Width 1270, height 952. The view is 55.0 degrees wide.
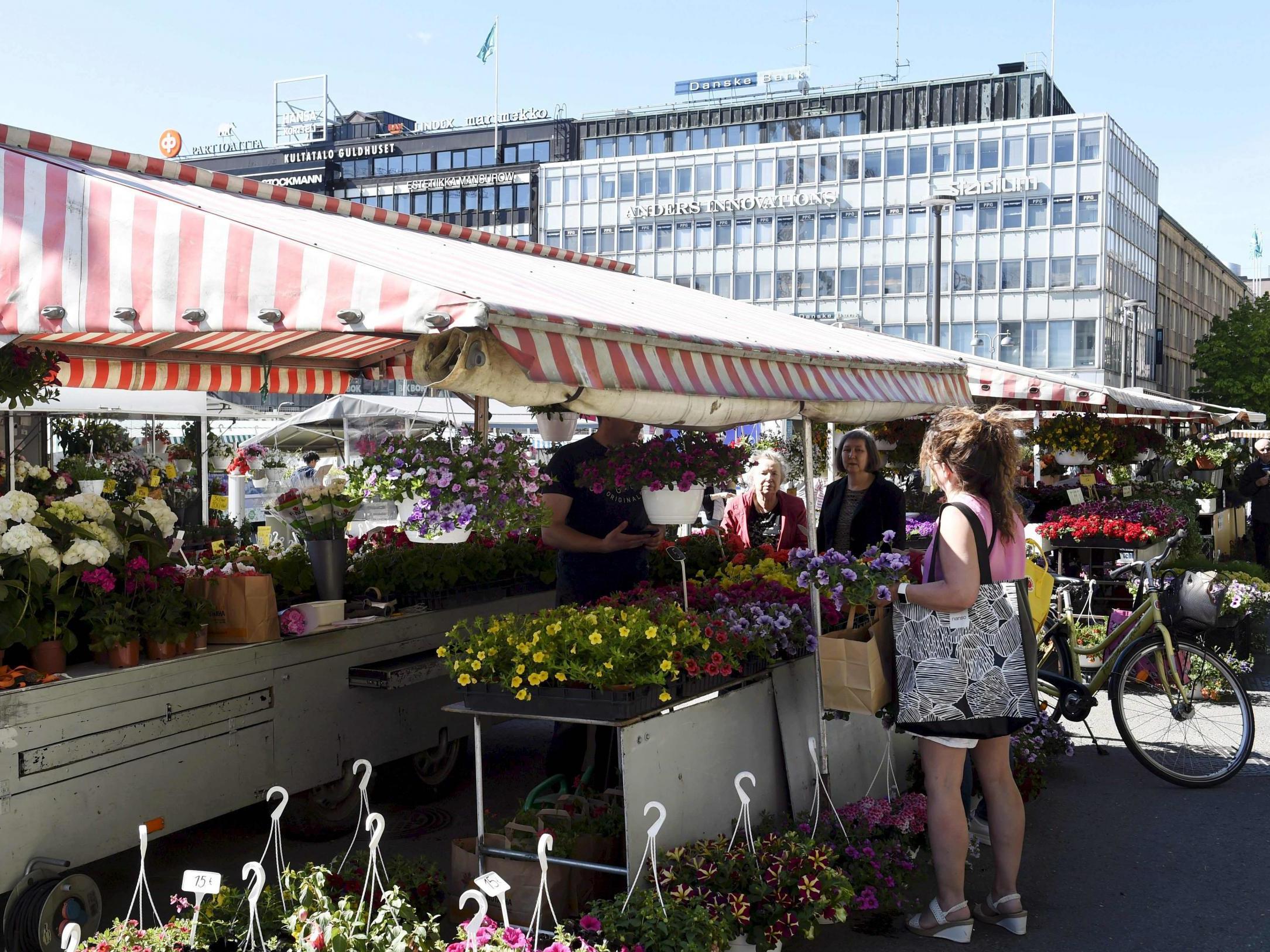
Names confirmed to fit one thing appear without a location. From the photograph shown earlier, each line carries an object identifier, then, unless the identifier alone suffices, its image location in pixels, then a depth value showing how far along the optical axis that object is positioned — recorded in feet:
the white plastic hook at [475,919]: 9.87
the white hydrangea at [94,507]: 14.79
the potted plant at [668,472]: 17.43
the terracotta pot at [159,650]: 15.14
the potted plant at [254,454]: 41.96
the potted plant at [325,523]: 18.51
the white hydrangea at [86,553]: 14.08
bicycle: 21.09
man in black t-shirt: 19.06
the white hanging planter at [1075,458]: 42.45
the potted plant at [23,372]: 14.58
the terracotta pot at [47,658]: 14.02
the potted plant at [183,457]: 52.42
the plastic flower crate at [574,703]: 13.62
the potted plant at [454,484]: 15.65
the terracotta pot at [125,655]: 14.58
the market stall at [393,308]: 12.44
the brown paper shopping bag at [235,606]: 16.52
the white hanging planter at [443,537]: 15.70
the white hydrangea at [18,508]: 13.91
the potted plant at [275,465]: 45.13
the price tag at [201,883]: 10.78
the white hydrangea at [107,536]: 14.52
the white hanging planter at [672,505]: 17.51
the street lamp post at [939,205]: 59.52
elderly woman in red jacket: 27.50
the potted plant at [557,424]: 20.07
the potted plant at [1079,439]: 42.37
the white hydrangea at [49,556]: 13.79
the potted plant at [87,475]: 17.10
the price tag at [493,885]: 9.71
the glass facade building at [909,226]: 179.32
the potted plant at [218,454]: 60.23
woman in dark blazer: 23.40
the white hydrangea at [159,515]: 15.71
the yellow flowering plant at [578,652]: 13.73
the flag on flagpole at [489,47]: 229.11
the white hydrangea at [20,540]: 13.62
